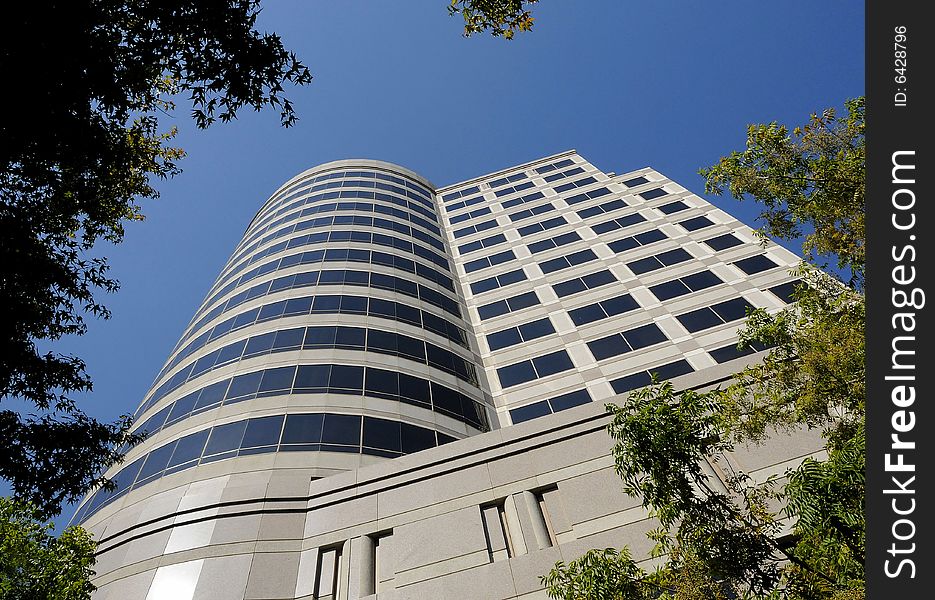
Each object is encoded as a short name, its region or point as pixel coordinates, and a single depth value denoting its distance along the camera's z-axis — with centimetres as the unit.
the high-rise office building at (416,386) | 1444
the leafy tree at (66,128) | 734
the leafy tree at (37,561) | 957
